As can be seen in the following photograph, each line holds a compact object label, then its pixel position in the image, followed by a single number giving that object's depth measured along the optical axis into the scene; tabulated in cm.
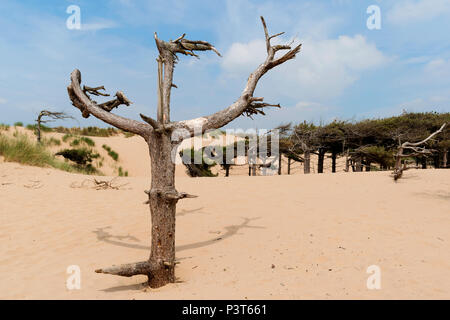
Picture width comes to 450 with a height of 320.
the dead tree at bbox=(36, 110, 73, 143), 1620
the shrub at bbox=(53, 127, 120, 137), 2862
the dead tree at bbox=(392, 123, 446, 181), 840
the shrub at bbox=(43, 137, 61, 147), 1884
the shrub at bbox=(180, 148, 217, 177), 1961
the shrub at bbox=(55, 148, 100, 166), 1727
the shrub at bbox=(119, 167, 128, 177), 1913
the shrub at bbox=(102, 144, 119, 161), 2228
